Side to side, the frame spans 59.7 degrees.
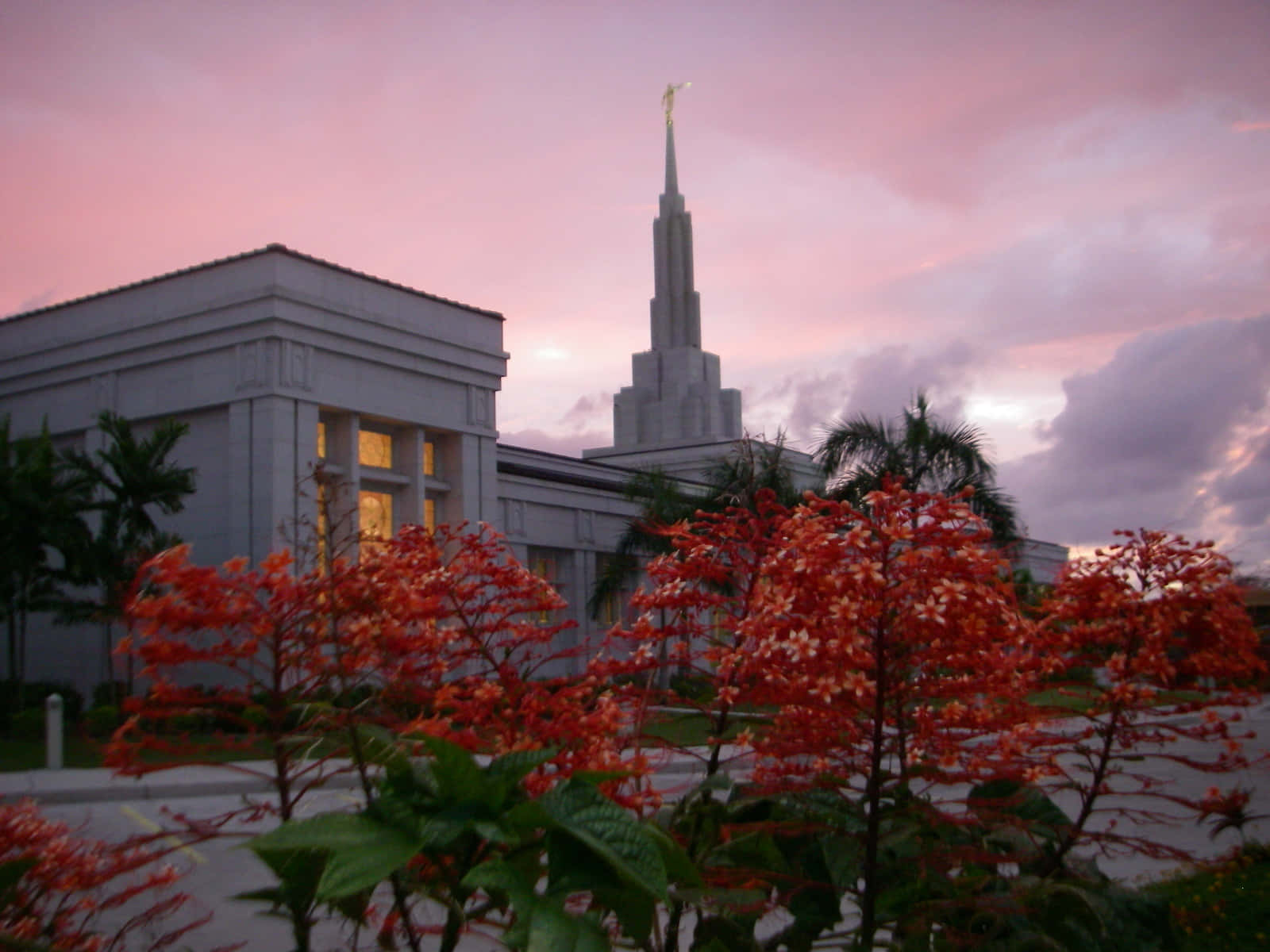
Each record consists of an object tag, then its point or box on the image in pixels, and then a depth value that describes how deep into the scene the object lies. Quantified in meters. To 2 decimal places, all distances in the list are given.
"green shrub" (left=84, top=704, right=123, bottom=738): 17.33
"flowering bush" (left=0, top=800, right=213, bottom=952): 1.95
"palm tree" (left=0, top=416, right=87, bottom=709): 19.92
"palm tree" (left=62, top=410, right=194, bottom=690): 20.06
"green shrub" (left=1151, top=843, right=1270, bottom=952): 5.00
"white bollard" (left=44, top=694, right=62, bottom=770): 15.23
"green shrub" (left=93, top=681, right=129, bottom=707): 20.73
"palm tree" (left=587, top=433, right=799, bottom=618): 23.97
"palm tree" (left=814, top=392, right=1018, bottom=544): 20.42
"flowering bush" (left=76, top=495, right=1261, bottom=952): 1.73
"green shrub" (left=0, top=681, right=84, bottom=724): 21.88
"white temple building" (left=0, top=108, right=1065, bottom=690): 23.12
